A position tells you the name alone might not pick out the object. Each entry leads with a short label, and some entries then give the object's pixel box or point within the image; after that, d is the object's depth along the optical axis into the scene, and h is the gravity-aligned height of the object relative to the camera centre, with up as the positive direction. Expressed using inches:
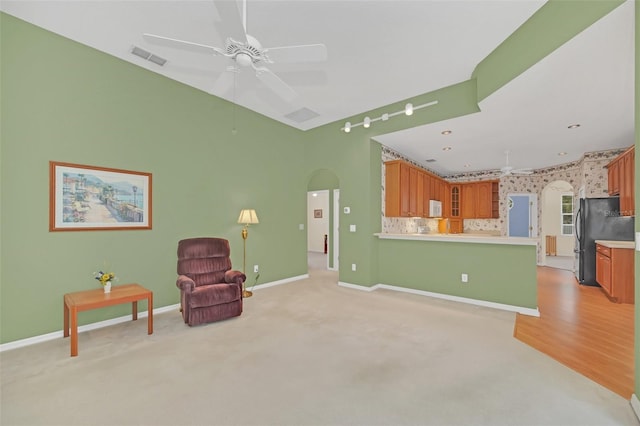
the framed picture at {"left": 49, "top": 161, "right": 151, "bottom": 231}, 118.6 +7.5
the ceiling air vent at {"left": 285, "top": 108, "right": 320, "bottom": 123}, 193.3 +71.9
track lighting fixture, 149.1 +62.5
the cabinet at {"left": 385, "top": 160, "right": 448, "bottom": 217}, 208.1 +19.1
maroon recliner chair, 128.9 -34.7
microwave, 262.5 +5.6
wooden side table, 101.6 -34.2
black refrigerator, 199.3 -10.5
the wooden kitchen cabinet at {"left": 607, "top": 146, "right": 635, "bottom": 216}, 165.0 +22.1
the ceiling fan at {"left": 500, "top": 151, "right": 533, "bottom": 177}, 225.4 +36.4
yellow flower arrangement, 119.2 -27.4
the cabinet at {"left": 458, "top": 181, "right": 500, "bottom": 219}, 314.0 +16.2
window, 365.1 +0.8
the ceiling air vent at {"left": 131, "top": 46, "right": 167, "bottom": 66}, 128.5 +76.1
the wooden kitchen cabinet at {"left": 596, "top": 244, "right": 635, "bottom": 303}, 166.7 -37.7
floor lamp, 181.0 -4.6
